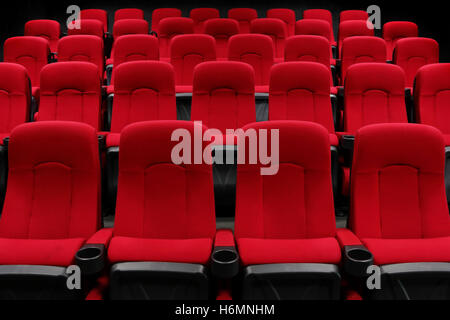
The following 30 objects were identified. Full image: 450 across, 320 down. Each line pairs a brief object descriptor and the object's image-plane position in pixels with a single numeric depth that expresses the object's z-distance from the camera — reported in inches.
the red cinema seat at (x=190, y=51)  162.4
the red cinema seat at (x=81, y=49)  174.8
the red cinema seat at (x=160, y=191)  73.8
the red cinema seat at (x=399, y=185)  75.0
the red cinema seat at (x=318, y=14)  290.0
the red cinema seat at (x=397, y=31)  244.7
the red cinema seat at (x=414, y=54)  174.9
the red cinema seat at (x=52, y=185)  76.0
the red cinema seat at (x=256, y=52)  160.6
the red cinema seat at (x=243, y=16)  276.1
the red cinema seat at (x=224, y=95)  120.6
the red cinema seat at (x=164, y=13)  286.8
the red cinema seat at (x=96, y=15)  293.2
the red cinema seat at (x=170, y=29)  229.4
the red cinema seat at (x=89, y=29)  238.2
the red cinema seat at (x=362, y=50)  170.1
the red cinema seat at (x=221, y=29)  225.2
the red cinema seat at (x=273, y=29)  225.7
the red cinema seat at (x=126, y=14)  292.8
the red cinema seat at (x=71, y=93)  122.6
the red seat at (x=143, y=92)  120.2
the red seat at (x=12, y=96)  121.7
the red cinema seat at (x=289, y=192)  73.9
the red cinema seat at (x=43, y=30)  253.8
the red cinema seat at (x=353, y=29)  242.3
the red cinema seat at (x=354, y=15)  285.6
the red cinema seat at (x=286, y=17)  284.4
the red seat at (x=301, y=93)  120.7
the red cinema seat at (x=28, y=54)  175.6
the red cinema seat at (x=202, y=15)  274.1
